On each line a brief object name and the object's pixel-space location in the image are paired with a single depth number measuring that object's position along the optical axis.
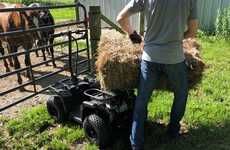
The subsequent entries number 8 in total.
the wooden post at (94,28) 3.42
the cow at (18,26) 4.15
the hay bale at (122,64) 2.33
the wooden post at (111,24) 4.26
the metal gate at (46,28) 2.83
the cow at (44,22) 4.62
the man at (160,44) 2.11
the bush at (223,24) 6.12
